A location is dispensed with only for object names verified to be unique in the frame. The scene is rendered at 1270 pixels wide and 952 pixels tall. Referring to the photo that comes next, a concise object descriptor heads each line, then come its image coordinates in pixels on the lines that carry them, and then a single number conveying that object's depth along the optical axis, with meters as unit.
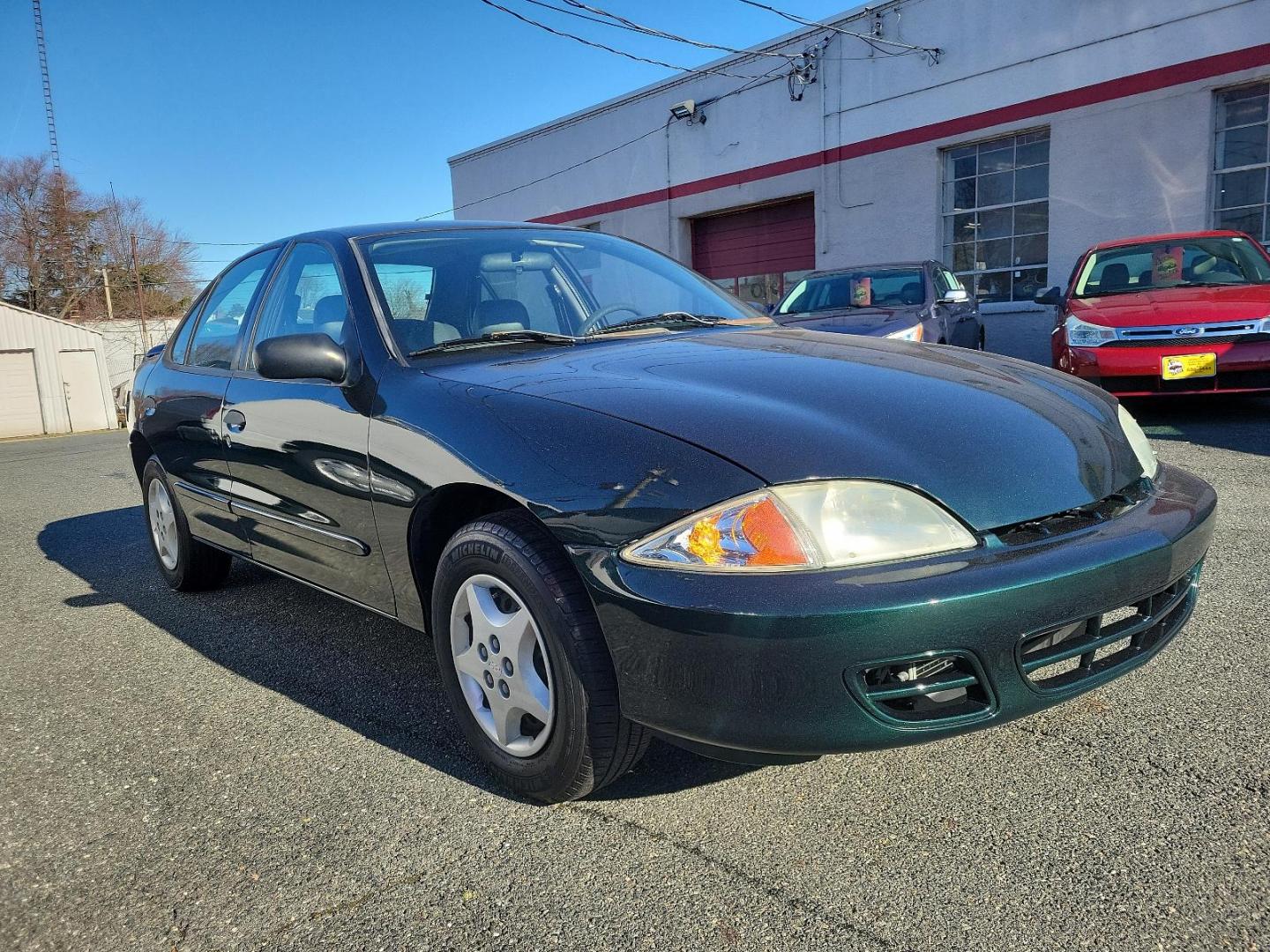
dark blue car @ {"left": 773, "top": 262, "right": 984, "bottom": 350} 7.28
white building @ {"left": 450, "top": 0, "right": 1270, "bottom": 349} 10.89
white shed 23.88
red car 6.67
